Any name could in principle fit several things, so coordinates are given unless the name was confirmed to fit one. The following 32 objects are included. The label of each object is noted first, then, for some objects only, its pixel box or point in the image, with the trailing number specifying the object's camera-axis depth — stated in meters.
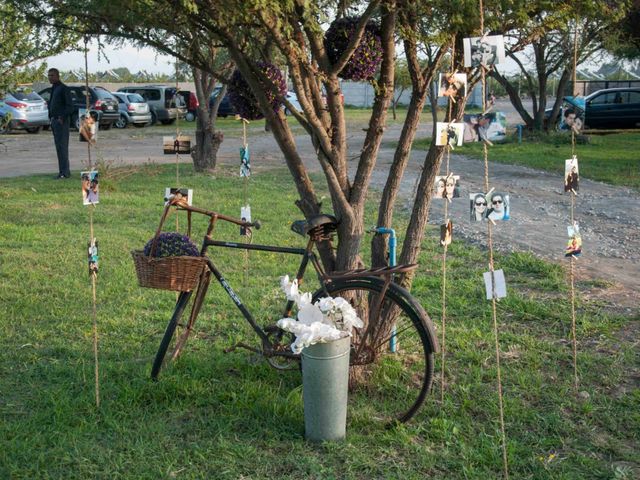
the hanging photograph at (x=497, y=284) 3.98
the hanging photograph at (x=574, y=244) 4.58
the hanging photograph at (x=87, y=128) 4.37
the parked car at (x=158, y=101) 33.09
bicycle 4.12
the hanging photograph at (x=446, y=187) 4.29
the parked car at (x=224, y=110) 33.89
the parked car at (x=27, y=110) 26.73
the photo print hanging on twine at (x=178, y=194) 4.57
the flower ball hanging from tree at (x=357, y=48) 4.47
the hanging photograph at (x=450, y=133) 4.13
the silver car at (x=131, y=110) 30.64
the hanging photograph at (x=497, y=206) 4.03
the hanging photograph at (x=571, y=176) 4.45
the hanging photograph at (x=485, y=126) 4.00
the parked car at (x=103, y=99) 27.66
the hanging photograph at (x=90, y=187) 4.40
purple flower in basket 4.40
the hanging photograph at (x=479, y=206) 4.05
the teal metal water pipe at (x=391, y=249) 4.71
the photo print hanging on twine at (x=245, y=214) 5.39
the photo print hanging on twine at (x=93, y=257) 4.47
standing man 13.48
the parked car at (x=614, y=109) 26.58
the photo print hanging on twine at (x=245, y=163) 5.96
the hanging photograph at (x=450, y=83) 4.08
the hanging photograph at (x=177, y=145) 5.43
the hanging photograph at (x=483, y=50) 3.83
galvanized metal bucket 3.85
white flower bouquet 3.74
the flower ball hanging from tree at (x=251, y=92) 4.57
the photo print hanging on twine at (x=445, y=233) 4.38
